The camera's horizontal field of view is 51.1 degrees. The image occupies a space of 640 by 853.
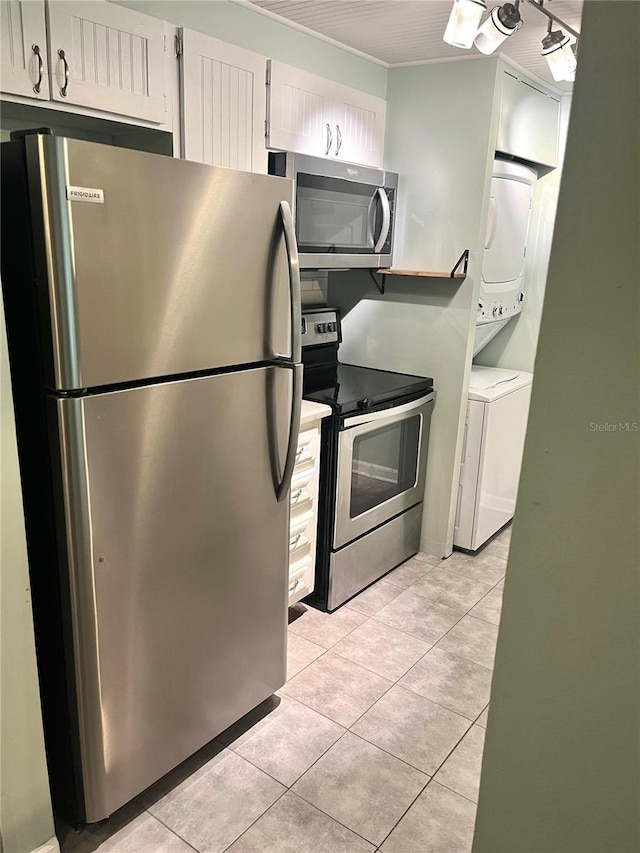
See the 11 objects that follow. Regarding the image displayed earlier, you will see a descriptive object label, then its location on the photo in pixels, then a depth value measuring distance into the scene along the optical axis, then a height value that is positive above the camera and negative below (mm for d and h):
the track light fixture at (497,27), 2053 +698
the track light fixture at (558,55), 2227 +682
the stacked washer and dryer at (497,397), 3180 -680
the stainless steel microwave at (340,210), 2502 +159
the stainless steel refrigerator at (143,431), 1448 -458
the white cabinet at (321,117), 2436 +513
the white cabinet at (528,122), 2973 +630
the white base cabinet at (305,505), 2566 -992
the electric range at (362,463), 2760 -910
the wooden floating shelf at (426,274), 3023 -86
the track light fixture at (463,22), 1970 +680
